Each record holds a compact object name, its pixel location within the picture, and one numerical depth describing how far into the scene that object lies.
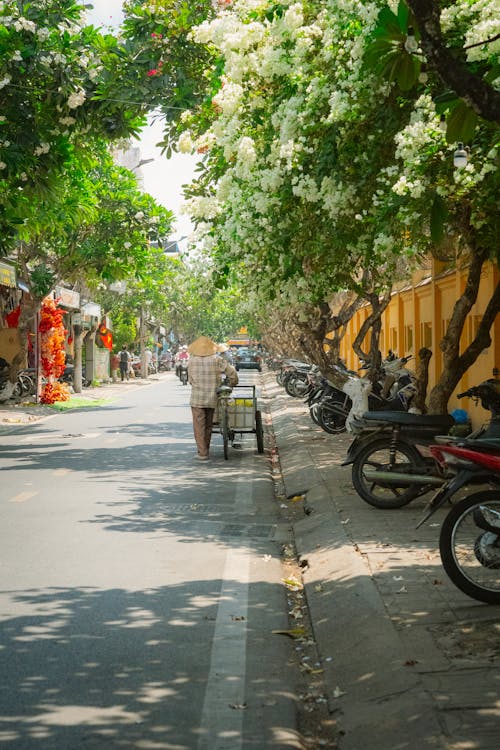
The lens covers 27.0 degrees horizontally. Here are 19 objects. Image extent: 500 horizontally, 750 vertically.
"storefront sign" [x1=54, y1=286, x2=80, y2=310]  34.36
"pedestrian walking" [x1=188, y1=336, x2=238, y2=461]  15.95
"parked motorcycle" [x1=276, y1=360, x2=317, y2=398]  33.16
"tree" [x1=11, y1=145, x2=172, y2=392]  29.27
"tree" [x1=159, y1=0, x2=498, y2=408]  9.33
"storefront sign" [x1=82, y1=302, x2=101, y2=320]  39.94
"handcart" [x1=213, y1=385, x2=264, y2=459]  16.20
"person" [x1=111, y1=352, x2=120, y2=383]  52.38
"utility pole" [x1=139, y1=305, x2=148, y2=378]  57.72
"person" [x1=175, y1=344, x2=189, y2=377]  51.12
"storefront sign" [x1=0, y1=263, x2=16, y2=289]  25.15
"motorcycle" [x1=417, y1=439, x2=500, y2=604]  6.48
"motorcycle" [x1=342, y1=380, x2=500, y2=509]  10.31
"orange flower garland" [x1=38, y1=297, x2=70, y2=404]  30.39
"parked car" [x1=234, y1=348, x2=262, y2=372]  78.62
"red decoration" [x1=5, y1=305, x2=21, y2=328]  30.95
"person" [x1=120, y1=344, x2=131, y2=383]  53.68
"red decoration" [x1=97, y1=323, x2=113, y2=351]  47.52
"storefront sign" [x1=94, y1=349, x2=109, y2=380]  50.83
